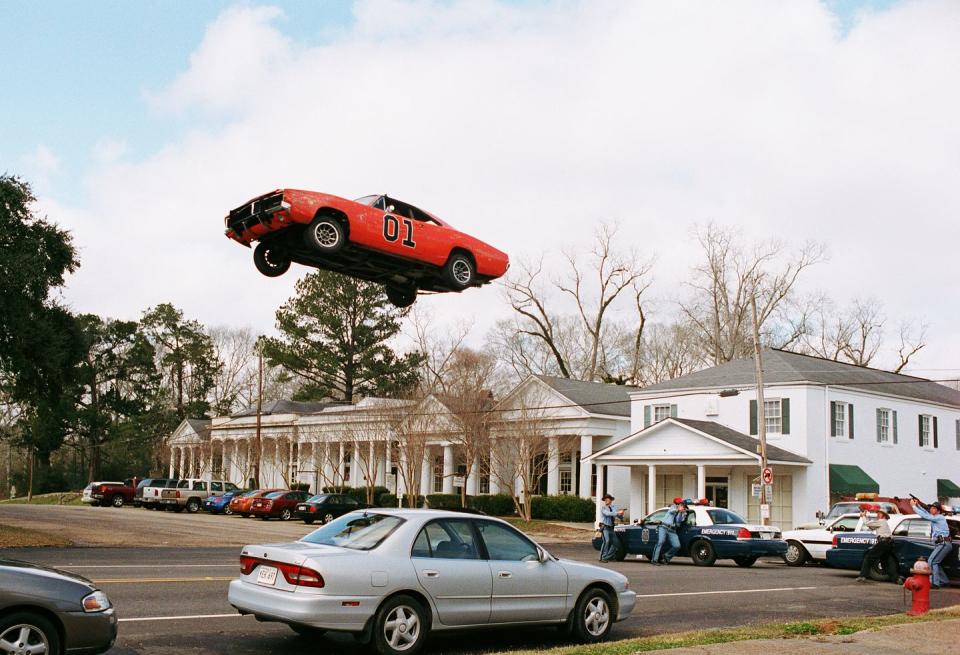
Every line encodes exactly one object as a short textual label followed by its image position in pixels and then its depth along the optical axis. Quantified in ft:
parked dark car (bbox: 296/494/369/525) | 141.18
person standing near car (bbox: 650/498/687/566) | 77.46
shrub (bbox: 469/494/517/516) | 165.30
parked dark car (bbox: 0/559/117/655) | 24.12
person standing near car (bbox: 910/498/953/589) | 62.75
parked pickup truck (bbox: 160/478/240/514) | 178.19
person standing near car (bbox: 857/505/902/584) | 65.10
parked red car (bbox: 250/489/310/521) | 152.25
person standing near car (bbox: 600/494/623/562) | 79.20
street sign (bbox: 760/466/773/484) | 105.60
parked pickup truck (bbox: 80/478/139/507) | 195.42
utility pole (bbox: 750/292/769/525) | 105.50
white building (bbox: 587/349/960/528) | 127.34
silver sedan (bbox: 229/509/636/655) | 28.84
